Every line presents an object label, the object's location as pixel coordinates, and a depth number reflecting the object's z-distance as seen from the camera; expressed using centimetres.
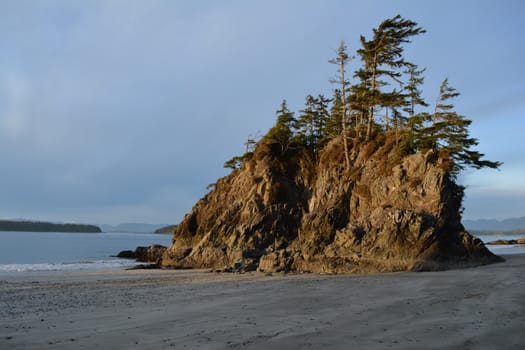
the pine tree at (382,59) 3419
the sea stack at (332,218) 2512
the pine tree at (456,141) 3036
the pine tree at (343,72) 3675
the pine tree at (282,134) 4184
